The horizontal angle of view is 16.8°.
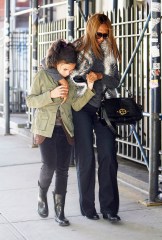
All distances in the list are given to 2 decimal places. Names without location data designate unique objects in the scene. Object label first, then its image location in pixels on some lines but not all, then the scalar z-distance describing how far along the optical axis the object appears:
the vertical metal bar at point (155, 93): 5.85
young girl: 5.13
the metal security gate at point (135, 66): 7.56
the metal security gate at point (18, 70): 15.56
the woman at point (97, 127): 5.31
